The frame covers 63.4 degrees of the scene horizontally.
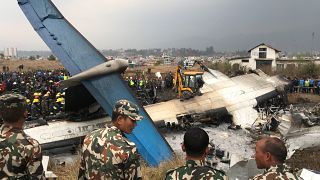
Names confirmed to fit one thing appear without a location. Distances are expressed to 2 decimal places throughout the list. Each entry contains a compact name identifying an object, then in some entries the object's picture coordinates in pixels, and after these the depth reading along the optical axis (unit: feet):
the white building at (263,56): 118.95
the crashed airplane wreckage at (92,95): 23.01
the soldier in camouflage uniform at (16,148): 8.03
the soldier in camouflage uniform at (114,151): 8.55
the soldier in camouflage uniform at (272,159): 7.18
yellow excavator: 36.95
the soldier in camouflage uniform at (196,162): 7.02
